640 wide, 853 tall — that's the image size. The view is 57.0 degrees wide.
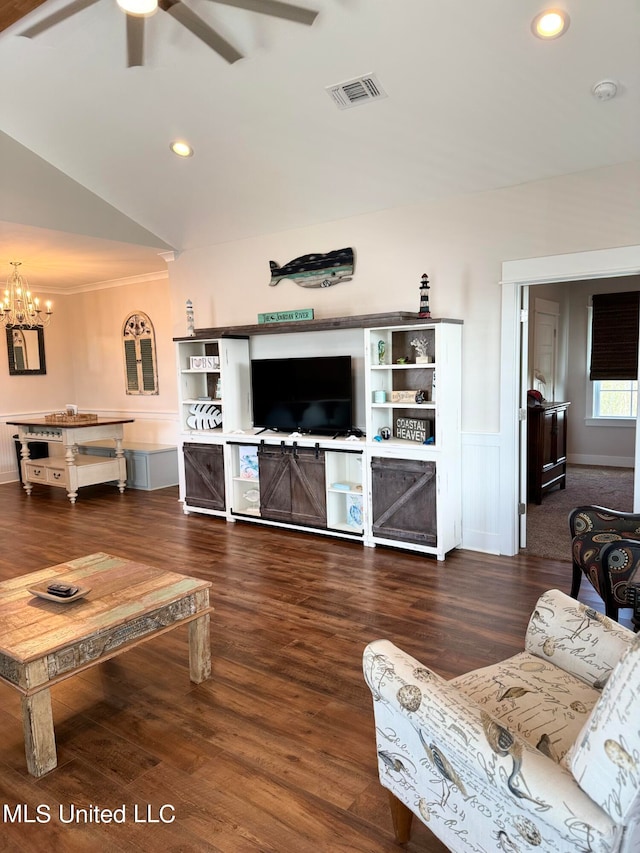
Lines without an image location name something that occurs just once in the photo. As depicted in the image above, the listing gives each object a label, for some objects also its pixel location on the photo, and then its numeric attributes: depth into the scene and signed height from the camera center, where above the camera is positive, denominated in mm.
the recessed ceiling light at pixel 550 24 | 2887 +1643
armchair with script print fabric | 1194 -969
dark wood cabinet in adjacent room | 5820 -946
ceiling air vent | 3604 +1685
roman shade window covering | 7418 +230
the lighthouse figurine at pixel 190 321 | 5816 +442
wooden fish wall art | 5066 +828
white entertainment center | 4438 -677
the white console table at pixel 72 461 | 6824 -1135
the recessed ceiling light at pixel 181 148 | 4582 +1698
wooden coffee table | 2168 -1018
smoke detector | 3225 +1449
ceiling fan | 2551 +1566
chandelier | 6062 +713
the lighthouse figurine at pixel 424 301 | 4391 +431
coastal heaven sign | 4591 -550
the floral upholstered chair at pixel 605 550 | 2852 -989
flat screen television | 5043 -281
